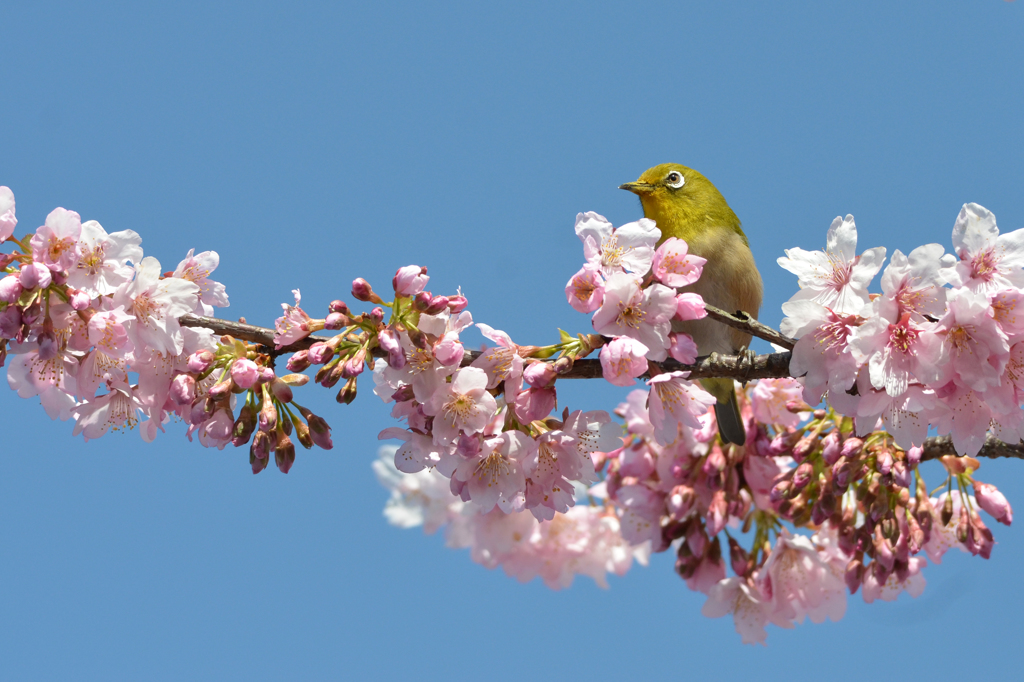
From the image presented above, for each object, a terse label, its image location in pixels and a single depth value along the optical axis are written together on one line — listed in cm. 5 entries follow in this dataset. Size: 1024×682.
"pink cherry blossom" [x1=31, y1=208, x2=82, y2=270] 573
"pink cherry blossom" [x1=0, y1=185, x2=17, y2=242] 582
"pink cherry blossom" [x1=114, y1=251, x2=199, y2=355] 587
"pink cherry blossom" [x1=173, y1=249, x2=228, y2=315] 671
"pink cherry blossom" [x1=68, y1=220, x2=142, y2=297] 586
